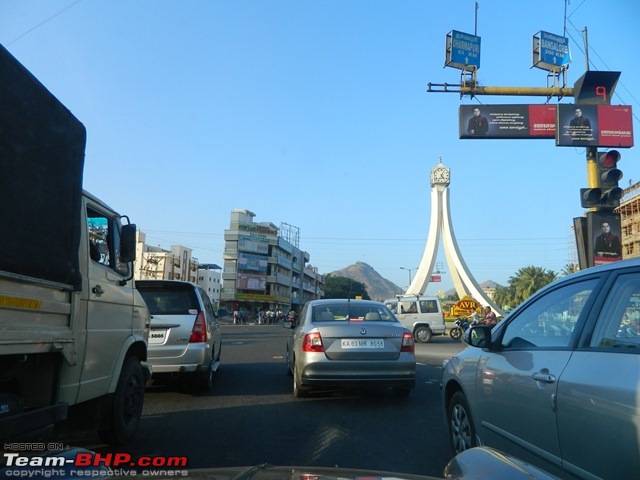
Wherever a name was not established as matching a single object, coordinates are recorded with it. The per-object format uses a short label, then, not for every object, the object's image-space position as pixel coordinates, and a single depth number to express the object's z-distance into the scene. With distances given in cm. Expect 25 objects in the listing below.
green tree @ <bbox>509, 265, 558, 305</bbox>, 7431
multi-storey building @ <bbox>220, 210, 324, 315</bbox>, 7912
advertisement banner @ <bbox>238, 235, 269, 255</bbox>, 7956
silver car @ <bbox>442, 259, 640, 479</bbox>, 237
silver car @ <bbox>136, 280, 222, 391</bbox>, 698
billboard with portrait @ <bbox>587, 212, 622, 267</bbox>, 716
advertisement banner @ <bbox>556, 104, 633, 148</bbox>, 1081
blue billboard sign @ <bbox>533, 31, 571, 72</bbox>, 1416
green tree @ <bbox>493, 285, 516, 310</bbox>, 8627
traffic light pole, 771
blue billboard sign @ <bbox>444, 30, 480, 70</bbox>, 1474
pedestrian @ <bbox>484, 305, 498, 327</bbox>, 1950
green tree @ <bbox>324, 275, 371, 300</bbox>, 13238
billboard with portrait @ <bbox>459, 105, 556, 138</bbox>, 1482
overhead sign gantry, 726
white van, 2289
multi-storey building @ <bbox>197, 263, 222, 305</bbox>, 13008
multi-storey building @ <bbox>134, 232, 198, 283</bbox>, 9056
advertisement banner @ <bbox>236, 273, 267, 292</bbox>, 7819
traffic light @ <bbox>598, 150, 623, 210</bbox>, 721
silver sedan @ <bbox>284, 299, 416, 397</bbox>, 656
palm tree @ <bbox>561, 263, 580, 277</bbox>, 4938
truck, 298
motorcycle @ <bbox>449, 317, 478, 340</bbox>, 2322
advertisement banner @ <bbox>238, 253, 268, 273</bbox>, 7862
